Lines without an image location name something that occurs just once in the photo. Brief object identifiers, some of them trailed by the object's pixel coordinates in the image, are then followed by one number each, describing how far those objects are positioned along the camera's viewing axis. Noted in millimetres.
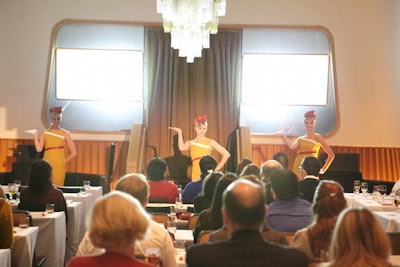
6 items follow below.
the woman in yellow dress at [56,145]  10438
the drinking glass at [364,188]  8280
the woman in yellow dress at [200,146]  10508
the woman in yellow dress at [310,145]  10508
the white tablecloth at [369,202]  7227
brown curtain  12070
